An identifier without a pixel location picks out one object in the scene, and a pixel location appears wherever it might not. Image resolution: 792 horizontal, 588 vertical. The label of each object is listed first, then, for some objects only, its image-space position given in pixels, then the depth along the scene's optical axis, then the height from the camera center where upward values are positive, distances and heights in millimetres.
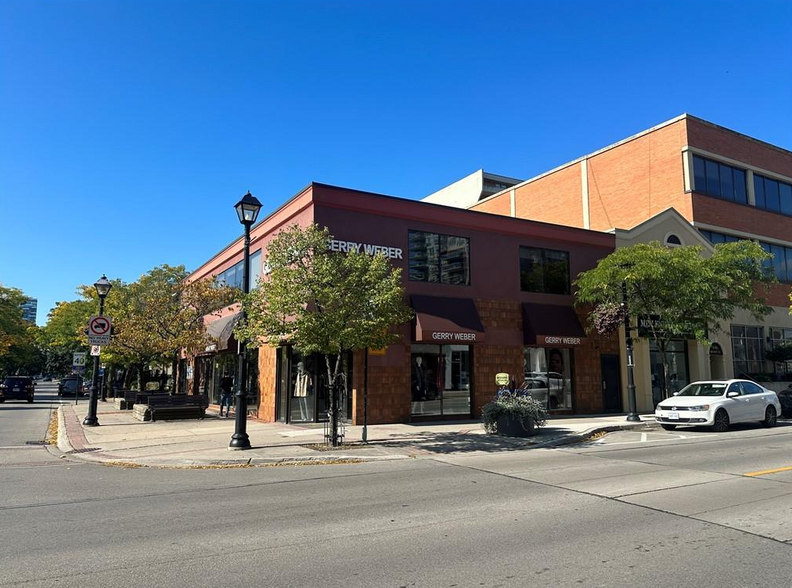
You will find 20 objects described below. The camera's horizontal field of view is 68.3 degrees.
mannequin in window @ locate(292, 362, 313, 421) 19250 -462
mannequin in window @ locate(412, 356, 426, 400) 19000 -164
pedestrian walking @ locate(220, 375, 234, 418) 23156 -599
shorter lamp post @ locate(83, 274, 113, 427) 19720 -212
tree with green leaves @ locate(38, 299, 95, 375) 43084 +4020
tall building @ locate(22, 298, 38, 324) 162500 +17847
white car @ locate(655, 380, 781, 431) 17062 -908
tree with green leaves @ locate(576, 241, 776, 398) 19844 +3096
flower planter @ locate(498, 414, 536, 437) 15398 -1335
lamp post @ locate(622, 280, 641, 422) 18953 -227
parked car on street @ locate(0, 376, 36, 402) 39500 -961
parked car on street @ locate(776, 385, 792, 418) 21969 -1005
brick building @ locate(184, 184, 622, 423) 18328 +1847
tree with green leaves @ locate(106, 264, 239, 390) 24812 +2383
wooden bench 20984 -1185
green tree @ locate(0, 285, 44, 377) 46000 +3860
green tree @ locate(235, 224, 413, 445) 13039 +1693
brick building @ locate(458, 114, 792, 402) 28172 +9404
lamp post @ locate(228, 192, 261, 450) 13344 +275
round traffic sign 18609 +1570
